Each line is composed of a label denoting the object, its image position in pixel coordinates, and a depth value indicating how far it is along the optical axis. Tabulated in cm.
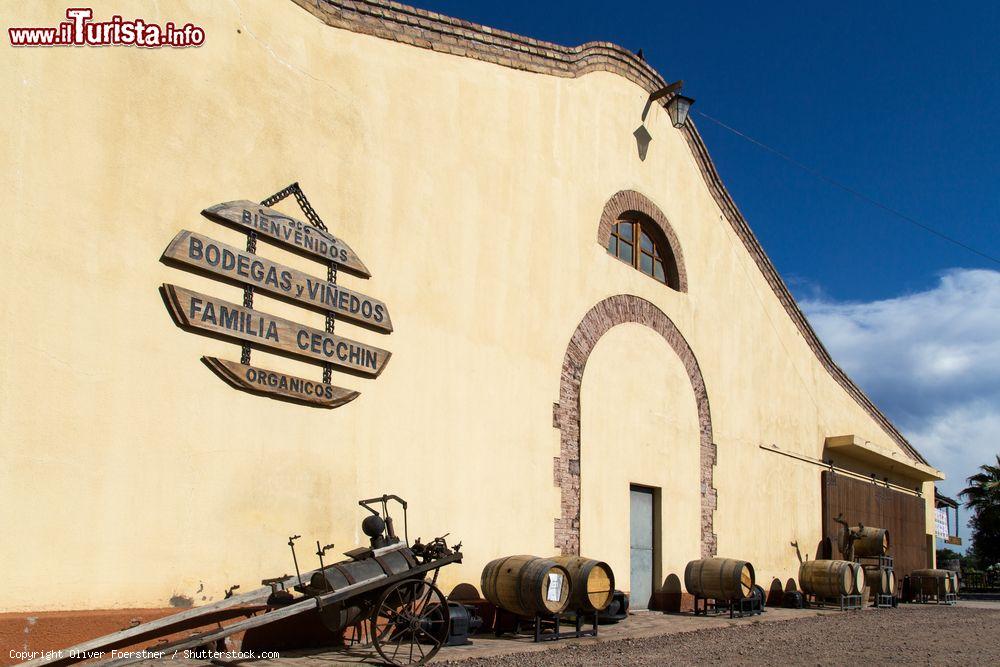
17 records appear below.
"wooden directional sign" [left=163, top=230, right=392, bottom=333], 803
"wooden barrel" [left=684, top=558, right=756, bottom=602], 1435
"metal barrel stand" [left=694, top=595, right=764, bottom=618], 1478
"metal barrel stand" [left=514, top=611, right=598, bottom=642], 1029
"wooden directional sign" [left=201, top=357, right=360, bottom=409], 821
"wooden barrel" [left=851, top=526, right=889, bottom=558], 2031
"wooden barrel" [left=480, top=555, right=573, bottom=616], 1001
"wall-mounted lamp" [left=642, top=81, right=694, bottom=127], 1609
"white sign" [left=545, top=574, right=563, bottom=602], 1019
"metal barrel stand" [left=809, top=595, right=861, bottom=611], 1834
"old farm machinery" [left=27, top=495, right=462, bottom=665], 733
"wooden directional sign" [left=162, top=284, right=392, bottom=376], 791
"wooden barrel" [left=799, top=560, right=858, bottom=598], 1814
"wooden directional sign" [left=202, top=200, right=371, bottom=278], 844
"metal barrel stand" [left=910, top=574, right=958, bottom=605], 2288
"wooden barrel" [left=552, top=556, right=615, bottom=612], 1078
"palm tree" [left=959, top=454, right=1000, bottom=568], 3912
